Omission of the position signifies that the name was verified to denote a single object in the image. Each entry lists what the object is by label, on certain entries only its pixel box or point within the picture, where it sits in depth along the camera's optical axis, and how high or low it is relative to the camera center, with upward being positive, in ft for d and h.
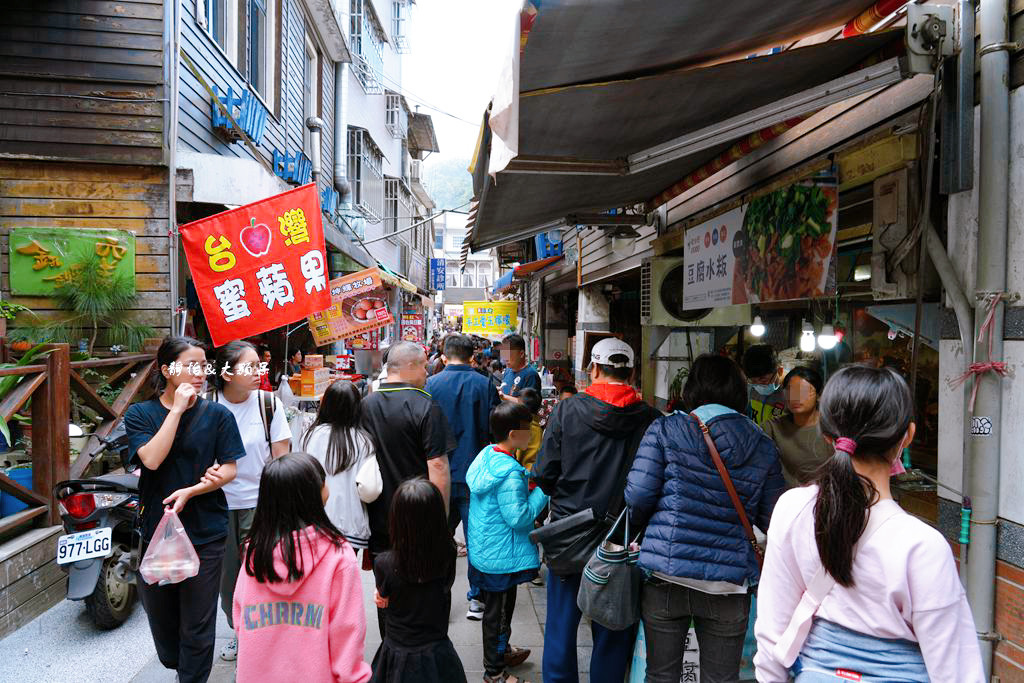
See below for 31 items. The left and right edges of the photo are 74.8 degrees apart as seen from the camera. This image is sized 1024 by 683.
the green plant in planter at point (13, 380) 15.47 -1.27
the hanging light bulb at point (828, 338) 14.99 -0.13
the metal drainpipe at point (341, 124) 59.72 +18.79
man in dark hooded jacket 11.16 -2.26
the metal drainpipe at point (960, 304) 8.66 +0.38
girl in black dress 9.64 -3.81
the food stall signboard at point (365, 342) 56.27 -1.02
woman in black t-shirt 11.04 -2.59
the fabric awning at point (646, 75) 7.75 +3.54
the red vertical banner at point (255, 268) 21.21 +2.01
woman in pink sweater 5.38 -2.02
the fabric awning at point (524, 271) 43.53 +4.42
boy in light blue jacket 12.57 -3.75
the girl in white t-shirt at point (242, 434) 13.66 -2.21
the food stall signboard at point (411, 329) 74.30 +0.20
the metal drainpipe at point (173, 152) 26.35 +7.03
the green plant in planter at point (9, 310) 23.38 +0.69
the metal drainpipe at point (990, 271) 8.27 +0.78
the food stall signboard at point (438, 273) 133.80 +11.59
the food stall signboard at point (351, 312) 37.47 +1.12
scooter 14.47 -4.74
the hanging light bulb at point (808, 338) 15.79 -0.13
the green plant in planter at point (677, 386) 24.03 -1.99
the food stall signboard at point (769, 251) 11.59 +1.67
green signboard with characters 25.08 +2.82
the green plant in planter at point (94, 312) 24.82 +0.65
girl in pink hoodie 8.15 -3.29
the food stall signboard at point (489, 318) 57.62 +1.13
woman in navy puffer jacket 9.29 -2.73
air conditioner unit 21.75 +1.22
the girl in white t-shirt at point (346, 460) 12.58 -2.45
